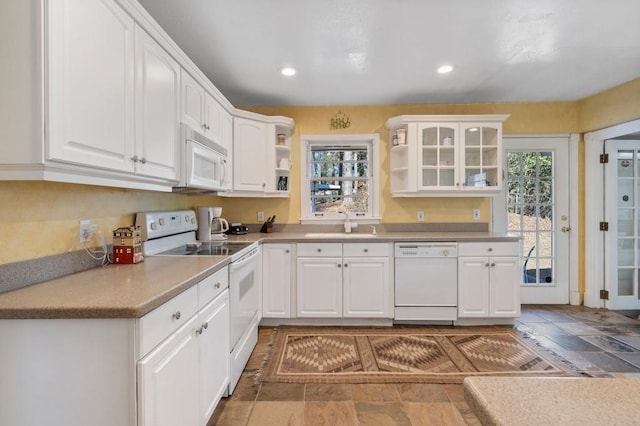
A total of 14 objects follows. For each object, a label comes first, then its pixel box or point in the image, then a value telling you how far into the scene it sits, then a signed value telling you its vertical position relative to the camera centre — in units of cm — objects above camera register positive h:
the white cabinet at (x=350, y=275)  312 -60
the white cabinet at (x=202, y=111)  213 +76
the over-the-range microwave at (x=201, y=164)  205 +35
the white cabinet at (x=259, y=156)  320 +58
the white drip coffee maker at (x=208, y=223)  298 -9
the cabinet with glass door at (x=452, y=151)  336 +64
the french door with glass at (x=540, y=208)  372 +5
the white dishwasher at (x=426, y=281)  310 -66
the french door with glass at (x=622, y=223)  356 -12
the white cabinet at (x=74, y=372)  103 -51
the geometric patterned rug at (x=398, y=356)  228 -113
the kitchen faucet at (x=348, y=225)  358 -14
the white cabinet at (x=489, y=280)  310 -65
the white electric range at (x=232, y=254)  211 -30
